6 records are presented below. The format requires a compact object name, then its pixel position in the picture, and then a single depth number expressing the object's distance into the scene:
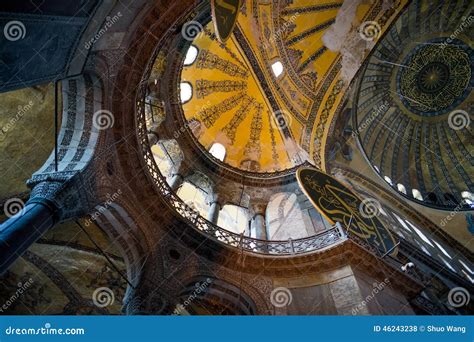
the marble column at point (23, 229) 4.11
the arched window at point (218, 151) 13.59
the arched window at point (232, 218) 13.27
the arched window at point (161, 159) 12.90
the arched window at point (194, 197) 13.51
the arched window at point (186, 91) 13.28
